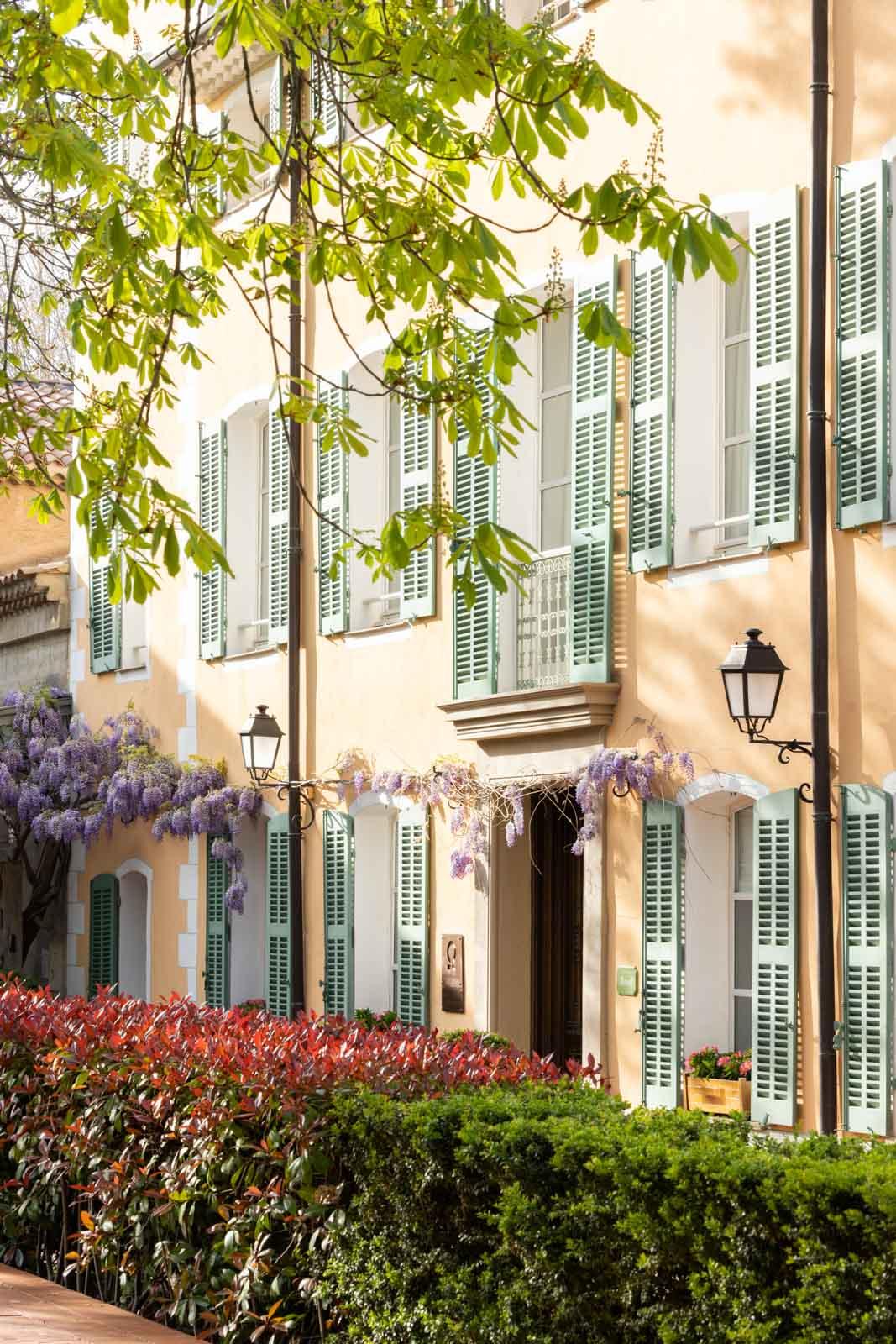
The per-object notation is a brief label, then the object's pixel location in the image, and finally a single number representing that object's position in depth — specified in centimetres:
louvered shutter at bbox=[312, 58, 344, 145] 1625
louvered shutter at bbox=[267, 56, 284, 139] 1515
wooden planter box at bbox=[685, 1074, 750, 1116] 1134
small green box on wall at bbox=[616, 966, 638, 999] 1235
